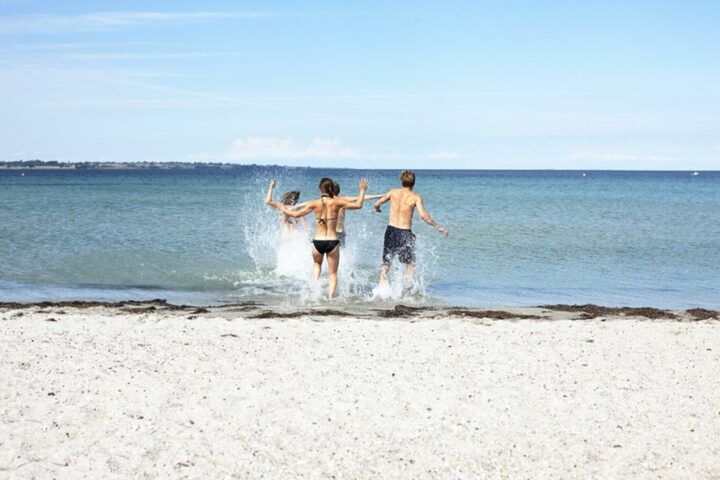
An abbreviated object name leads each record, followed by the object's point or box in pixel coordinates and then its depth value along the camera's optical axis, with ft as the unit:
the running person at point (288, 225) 48.62
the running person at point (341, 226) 40.64
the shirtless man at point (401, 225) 38.37
